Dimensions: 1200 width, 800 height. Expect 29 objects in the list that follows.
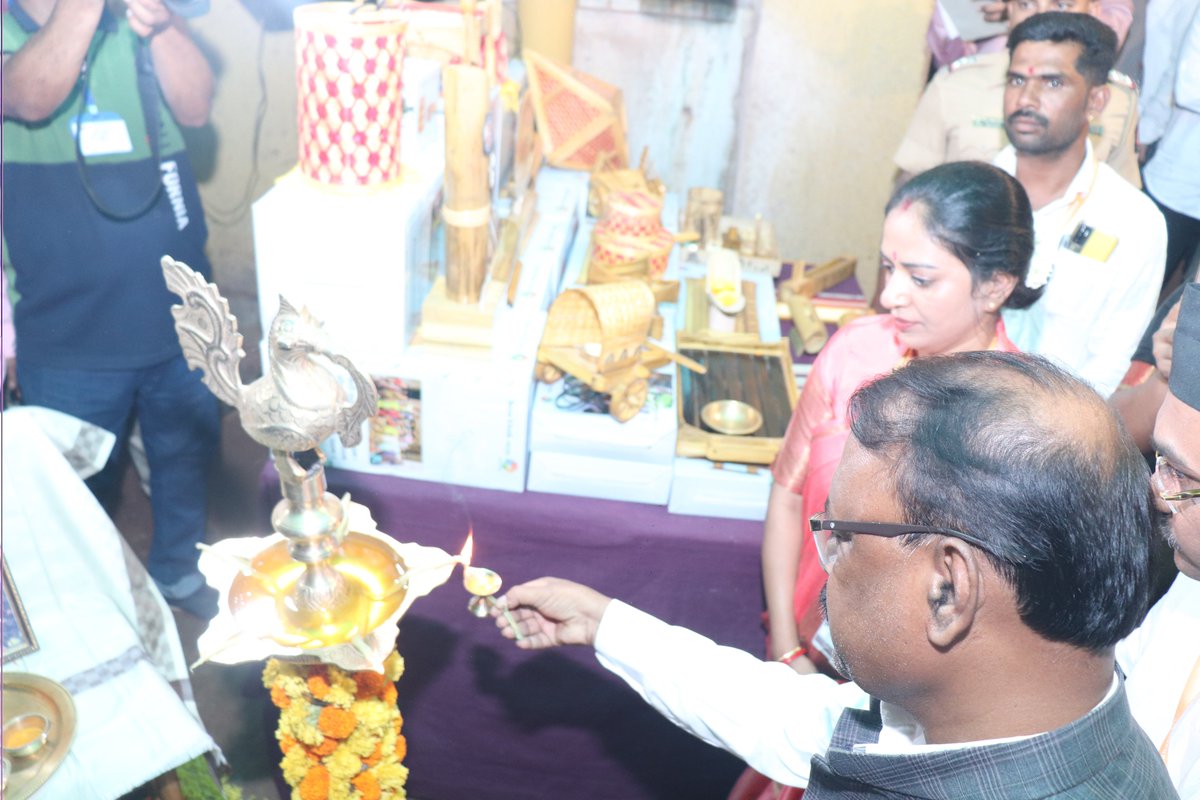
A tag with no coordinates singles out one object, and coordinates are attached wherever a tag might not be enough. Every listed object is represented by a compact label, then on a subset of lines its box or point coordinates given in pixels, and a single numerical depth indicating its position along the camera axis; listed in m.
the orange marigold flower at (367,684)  1.62
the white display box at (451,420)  2.31
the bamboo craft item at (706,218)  3.73
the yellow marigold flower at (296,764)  1.67
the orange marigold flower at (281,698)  1.63
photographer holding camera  2.39
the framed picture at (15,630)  1.83
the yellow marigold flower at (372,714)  1.62
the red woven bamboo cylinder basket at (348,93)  2.02
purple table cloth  2.41
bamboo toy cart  2.43
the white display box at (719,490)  2.40
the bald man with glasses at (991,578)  0.92
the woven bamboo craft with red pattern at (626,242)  3.02
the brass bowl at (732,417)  2.50
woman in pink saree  1.93
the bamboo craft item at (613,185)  3.39
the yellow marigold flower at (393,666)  1.67
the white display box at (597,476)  2.42
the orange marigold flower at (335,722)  1.60
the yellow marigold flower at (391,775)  1.70
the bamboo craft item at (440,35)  2.68
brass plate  1.57
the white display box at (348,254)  2.13
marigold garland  1.60
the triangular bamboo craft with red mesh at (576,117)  3.56
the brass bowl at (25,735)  1.60
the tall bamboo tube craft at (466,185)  2.23
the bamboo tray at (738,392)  2.43
